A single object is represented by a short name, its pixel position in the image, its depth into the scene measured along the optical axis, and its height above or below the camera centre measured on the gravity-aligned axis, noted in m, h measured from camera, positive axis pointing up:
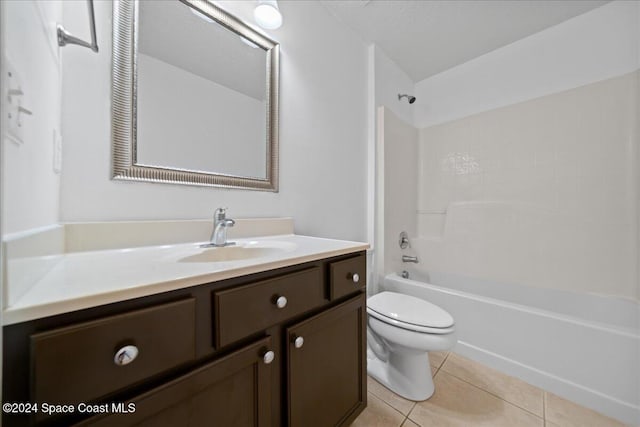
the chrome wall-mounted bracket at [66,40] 0.64 +0.47
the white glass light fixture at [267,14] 1.04 +0.89
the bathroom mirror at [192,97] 0.81 +0.47
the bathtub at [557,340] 1.07 -0.68
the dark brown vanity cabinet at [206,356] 0.34 -0.29
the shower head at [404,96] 2.01 +1.04
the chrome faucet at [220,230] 0.89 -0.07
